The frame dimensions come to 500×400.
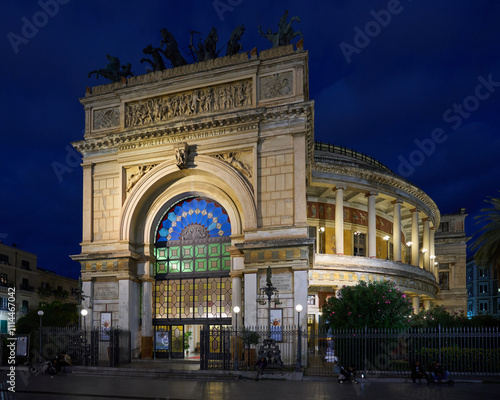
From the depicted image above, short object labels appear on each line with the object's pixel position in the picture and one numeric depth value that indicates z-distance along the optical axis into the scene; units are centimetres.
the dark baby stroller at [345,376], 2184
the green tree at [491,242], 3147
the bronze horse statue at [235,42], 3150
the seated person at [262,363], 2348
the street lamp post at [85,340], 2653
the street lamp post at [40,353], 2728
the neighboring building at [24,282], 5844
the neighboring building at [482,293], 10175
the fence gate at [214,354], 2457
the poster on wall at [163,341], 3097
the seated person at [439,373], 2138
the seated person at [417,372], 2173
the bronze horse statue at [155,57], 3316
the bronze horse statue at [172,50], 3284
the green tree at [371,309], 2683
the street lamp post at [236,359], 2381
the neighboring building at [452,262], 5981
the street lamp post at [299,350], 2350
